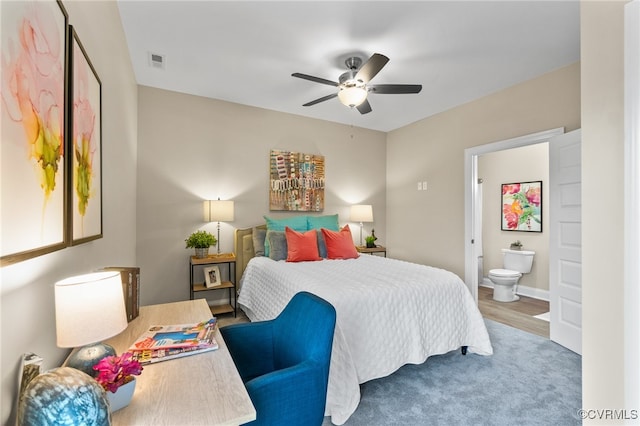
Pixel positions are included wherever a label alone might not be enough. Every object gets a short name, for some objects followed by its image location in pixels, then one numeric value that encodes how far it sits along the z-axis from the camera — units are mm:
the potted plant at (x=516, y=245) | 4781
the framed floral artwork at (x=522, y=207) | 4589
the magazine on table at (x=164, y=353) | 1076
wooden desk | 789
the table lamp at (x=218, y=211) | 3508
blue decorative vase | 595
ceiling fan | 2444
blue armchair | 1123
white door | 2706
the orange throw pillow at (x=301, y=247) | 3287
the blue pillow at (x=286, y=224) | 3734
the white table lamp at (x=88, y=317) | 815
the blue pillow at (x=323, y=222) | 3926
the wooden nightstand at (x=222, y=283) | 3350
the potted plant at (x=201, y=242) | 3428
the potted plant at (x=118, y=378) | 785
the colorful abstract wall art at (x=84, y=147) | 1121
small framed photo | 3488
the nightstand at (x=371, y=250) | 4449
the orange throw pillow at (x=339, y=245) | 3465
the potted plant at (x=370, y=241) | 4598
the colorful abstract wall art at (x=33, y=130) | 692
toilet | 4281
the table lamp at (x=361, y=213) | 4547
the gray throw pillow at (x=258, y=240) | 3666
